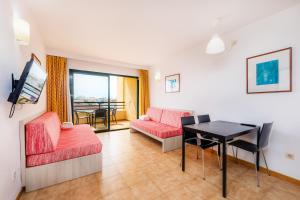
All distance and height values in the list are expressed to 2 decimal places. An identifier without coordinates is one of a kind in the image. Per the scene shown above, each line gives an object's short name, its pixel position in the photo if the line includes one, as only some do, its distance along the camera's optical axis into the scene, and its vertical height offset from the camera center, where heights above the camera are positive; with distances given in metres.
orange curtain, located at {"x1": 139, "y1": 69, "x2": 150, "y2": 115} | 5.32 +0.22
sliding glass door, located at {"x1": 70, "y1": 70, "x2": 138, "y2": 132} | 4.33 -0.02
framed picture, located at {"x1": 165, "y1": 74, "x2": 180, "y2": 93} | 3.99 +0.49
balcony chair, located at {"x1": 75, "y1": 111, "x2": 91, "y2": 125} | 4.63 -0.71
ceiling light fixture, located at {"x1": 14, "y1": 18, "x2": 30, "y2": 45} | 1.52 +0.80
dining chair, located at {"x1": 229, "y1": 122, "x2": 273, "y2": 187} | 1.84 -0.64
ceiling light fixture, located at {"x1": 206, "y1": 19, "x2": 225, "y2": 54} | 1.95 +0.80
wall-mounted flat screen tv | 1.31 +0.14
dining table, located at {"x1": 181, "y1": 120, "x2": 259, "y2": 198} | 1.65 -0.47
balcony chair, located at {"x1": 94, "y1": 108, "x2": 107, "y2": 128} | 4.82 -0.57
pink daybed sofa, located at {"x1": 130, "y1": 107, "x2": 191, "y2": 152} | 3.04 -0.76
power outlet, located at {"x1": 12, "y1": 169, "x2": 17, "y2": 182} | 1.48 -0.88
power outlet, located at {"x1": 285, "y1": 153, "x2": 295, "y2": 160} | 1.94 -0.87
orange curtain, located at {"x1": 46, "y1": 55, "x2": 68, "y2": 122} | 3.60 +0.36
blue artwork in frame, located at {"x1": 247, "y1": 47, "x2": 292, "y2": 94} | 1.96 +0.43
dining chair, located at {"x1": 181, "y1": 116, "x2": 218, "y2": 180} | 2.26 -0.75
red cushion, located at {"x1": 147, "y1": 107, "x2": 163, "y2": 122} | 4.17 -0.50
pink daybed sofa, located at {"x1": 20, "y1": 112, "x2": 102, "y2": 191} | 1.75 -0.85
